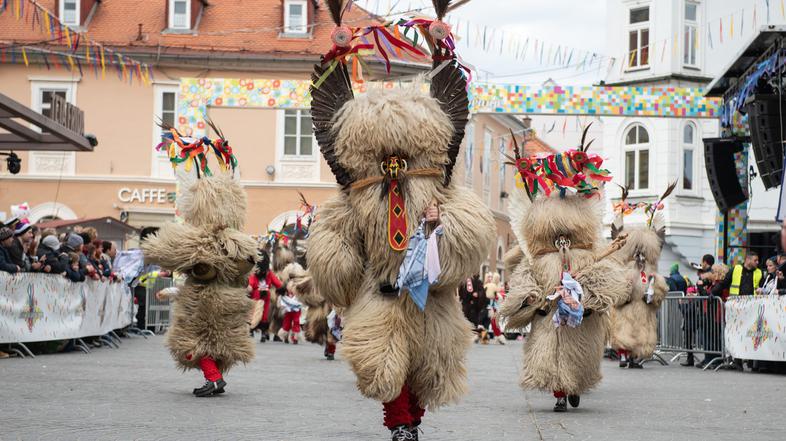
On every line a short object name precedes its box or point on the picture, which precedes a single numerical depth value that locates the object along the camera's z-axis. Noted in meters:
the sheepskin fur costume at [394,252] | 7.17
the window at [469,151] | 44.00
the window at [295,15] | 38.88
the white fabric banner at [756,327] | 15.68
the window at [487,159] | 51.50
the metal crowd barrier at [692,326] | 18.27
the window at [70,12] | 39.25
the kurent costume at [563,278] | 10.42
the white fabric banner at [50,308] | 14.73
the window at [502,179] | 56.45
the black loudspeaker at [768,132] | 16.14
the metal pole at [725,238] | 20.64
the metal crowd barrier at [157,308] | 24.11
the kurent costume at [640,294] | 17.03
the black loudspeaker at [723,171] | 19.98
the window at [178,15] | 38.75
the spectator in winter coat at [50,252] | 15.74
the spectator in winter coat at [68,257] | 16.16
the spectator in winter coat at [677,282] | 22.25
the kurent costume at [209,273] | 10.85
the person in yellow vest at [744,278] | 17.55
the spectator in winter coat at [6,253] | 14.46
